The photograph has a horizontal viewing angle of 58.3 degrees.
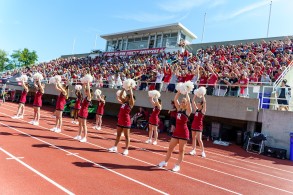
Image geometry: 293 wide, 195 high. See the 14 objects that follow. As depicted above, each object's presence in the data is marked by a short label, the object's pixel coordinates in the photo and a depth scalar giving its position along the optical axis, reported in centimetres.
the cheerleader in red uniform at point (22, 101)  1289
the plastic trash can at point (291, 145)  1115
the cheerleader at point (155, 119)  1053
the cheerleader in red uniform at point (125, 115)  782
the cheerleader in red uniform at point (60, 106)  1071
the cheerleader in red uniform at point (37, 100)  1184
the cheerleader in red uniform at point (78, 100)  1186
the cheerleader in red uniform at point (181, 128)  651
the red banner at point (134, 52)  3182
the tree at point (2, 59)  7619
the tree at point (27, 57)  7391
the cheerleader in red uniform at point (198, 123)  911
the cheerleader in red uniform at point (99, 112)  1409
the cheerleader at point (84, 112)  927
